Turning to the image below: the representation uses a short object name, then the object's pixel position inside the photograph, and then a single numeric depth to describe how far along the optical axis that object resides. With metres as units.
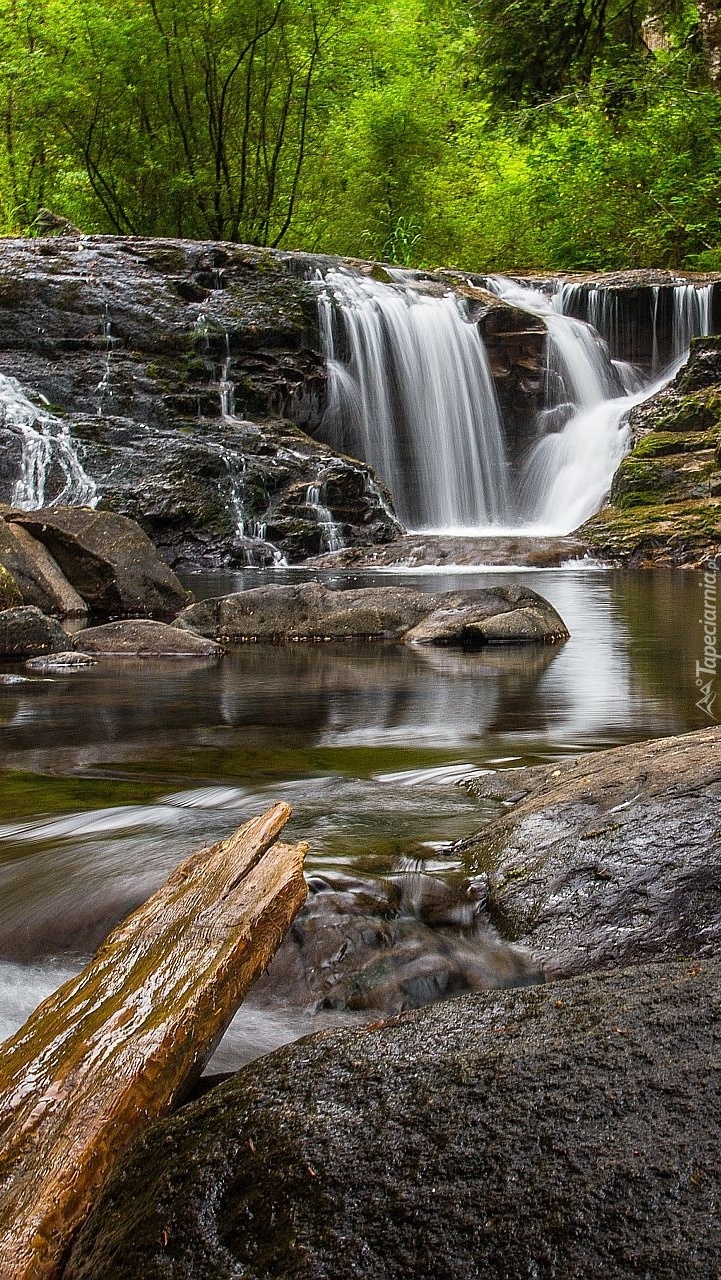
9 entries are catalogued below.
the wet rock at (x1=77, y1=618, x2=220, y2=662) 7.49
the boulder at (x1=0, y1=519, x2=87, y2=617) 9.02
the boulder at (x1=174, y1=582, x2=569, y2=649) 8.00
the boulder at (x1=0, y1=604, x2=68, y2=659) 7.38
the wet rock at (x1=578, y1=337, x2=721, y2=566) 15.27
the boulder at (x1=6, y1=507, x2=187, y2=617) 9.54
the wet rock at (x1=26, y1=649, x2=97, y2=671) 6.90
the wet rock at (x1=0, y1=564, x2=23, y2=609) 8.26
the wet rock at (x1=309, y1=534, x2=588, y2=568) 14.35
